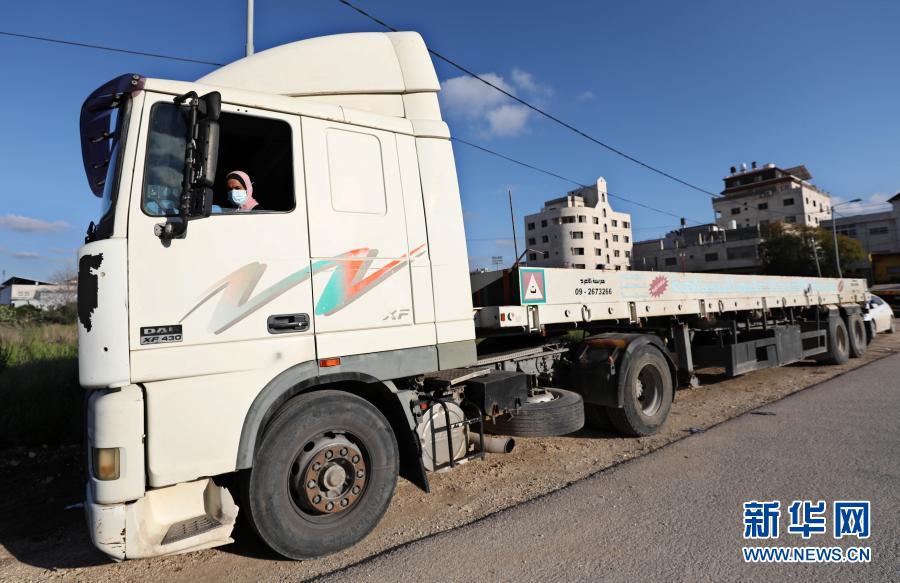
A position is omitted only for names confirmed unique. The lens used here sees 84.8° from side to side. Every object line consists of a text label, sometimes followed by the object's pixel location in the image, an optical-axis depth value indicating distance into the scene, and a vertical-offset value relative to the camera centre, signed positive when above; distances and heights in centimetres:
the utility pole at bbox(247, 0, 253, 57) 744 +454
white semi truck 276 +16
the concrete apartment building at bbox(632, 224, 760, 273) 6644 +787
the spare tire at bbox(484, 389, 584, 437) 471 -102
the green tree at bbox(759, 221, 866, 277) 4788 +447
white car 1413 -73
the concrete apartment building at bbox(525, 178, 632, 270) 7662 +1310
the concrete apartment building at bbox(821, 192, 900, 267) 6384 +834
